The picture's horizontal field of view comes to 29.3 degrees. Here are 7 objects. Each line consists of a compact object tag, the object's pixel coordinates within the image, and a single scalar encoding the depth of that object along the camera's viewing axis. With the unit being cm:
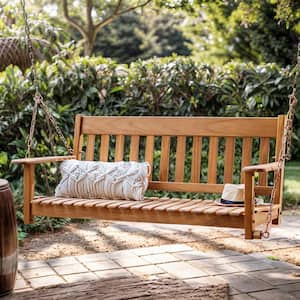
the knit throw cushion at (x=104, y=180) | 356
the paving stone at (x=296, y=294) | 283
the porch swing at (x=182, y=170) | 300
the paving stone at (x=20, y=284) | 302
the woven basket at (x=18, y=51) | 709
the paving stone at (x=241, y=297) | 280
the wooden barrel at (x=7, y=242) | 285
